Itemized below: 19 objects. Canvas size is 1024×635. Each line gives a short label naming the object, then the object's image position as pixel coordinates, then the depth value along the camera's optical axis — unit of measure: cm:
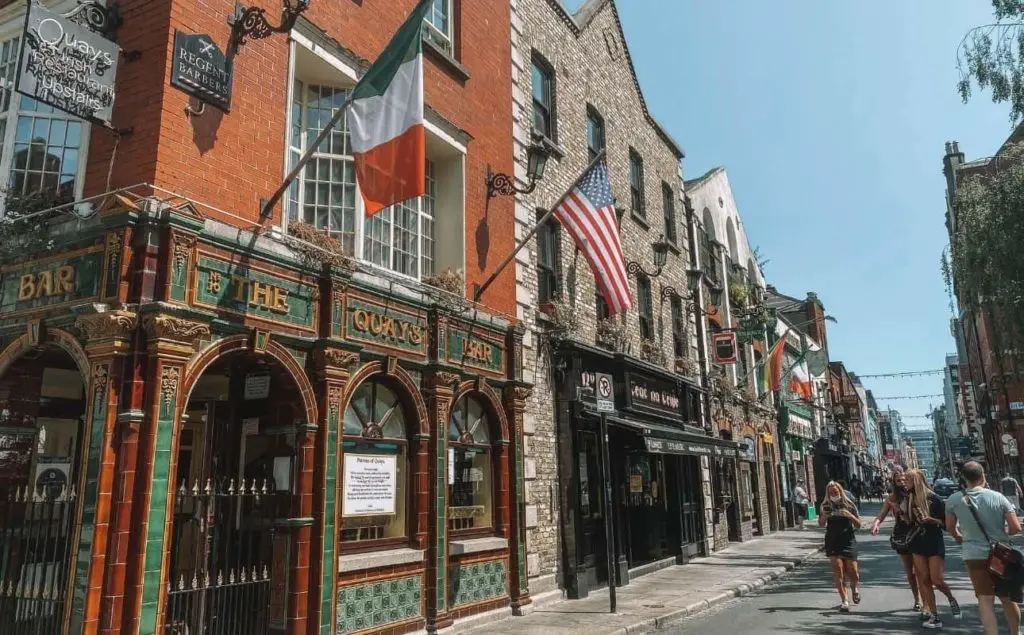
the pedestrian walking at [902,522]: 920
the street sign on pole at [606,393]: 1303
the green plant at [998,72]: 1384
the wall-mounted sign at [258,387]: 818
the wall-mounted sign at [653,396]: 1556
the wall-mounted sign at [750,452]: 2233
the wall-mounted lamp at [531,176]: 1200
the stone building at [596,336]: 1262
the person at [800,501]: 2891
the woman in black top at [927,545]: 879
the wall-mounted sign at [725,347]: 2158
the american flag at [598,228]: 1173
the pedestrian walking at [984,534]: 678
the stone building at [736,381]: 2217
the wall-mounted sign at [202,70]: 698
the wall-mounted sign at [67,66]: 637
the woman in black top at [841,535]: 1030
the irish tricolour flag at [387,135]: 753
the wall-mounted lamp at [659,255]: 1811
